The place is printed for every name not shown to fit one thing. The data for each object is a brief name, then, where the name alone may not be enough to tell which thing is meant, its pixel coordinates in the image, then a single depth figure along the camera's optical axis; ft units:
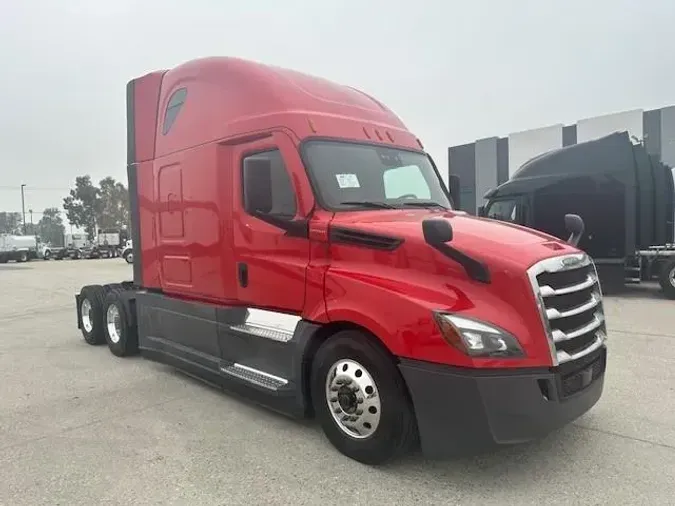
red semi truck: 11.00
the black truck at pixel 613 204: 41.68
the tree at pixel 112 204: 278.46
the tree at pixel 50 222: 396.37
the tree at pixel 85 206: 279.69
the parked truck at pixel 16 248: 150.61
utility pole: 267.80
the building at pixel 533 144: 73.97
